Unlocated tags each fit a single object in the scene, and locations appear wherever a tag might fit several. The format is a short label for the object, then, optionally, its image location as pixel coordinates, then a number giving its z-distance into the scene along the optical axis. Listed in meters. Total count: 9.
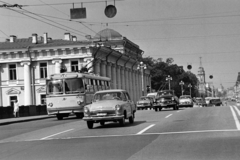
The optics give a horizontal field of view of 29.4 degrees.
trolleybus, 32.72
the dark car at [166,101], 38.97
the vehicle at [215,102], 84.31
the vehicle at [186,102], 60.75
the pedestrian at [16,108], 42.03
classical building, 65.38
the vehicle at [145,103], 59.12
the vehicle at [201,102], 87.11
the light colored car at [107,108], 19.39
